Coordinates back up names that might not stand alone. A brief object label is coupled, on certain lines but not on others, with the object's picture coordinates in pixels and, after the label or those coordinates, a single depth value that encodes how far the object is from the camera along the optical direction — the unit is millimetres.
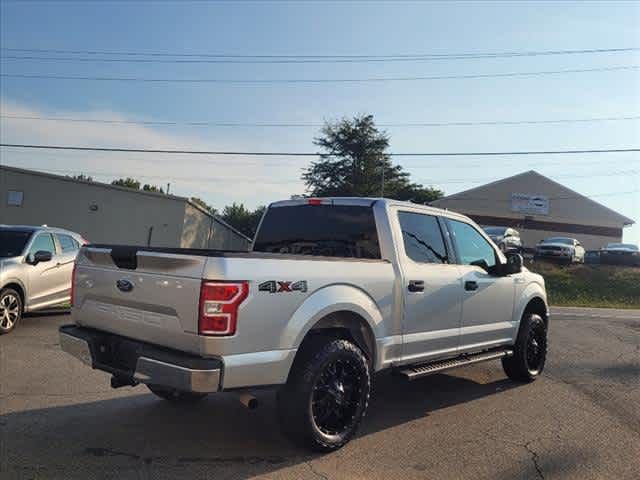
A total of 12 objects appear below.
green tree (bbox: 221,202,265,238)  92250
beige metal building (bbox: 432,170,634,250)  49812
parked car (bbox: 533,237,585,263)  29438
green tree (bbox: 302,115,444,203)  56781
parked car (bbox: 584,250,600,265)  32438
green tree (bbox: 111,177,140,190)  80062
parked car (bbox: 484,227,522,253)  28052
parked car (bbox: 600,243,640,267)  29844
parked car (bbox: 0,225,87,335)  8703
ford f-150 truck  3701
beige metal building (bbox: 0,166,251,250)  27766
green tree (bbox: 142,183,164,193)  80138
